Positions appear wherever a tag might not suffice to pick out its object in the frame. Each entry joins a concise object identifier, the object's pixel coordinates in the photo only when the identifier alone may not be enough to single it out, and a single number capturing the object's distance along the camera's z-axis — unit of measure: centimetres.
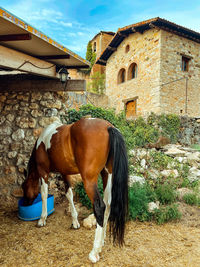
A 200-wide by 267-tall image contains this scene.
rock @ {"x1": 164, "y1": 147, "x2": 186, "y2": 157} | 683
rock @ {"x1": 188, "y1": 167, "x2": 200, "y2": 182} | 541
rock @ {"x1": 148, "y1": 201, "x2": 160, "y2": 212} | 359
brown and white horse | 243
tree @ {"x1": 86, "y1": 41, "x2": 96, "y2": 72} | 2219
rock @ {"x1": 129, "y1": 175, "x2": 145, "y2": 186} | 448
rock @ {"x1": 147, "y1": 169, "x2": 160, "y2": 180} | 527
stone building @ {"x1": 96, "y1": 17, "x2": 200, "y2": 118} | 1107
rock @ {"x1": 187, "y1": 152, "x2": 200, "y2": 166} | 633
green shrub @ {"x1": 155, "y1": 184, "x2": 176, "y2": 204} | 406
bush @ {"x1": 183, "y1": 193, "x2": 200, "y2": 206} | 414
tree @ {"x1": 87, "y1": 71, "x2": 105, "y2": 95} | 1828
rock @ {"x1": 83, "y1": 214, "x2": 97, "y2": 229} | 321
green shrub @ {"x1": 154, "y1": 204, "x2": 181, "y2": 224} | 342
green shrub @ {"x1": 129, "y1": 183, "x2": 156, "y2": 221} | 349
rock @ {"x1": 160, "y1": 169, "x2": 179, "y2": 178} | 541
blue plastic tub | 340
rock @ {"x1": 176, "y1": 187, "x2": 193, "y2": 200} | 439
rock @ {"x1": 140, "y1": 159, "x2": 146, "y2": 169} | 574
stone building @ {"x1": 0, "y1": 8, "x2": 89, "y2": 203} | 402
